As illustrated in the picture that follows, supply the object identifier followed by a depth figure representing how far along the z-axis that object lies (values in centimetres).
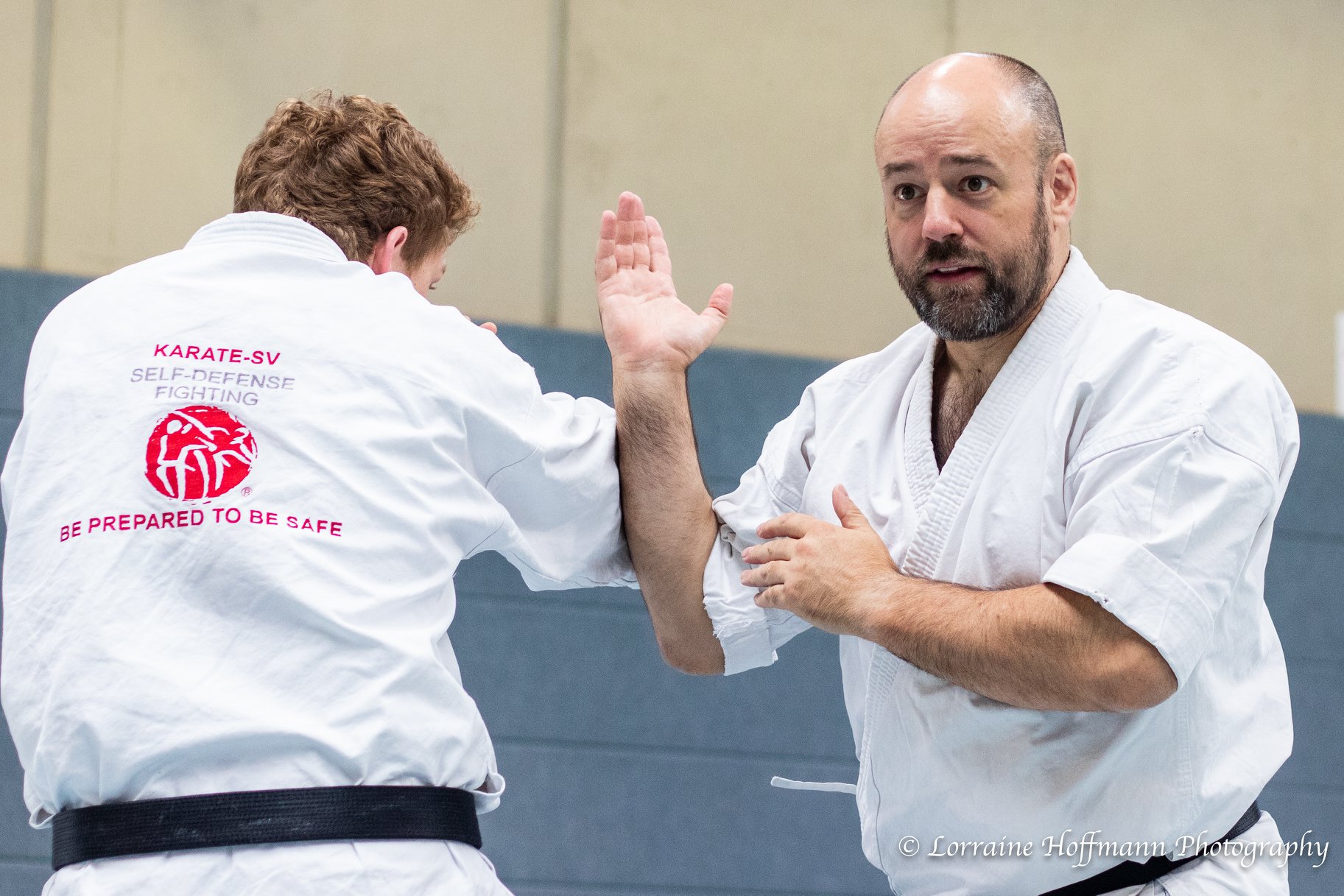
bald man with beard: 552
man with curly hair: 537
